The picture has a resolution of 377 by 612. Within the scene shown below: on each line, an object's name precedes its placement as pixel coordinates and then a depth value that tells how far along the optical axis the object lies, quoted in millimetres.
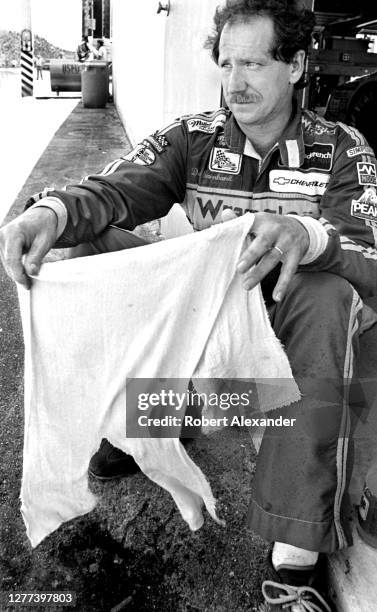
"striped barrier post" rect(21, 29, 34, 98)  16219
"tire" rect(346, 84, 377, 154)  5227
